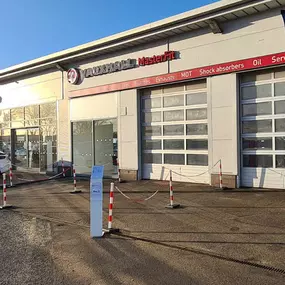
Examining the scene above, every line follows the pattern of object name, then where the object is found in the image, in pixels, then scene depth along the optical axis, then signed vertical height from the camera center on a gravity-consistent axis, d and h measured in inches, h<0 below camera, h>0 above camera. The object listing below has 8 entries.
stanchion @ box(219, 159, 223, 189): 496.1 -52.3
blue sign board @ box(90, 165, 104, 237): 275.9 -48.6
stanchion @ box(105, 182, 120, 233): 287.8 -67.1
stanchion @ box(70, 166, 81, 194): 512.7 -72.4
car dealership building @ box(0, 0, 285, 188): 473.1 +69.7
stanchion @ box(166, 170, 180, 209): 373.1 -69.5
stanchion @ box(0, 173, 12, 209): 410.1 -74.2
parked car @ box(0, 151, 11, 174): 727.7 -44.0
